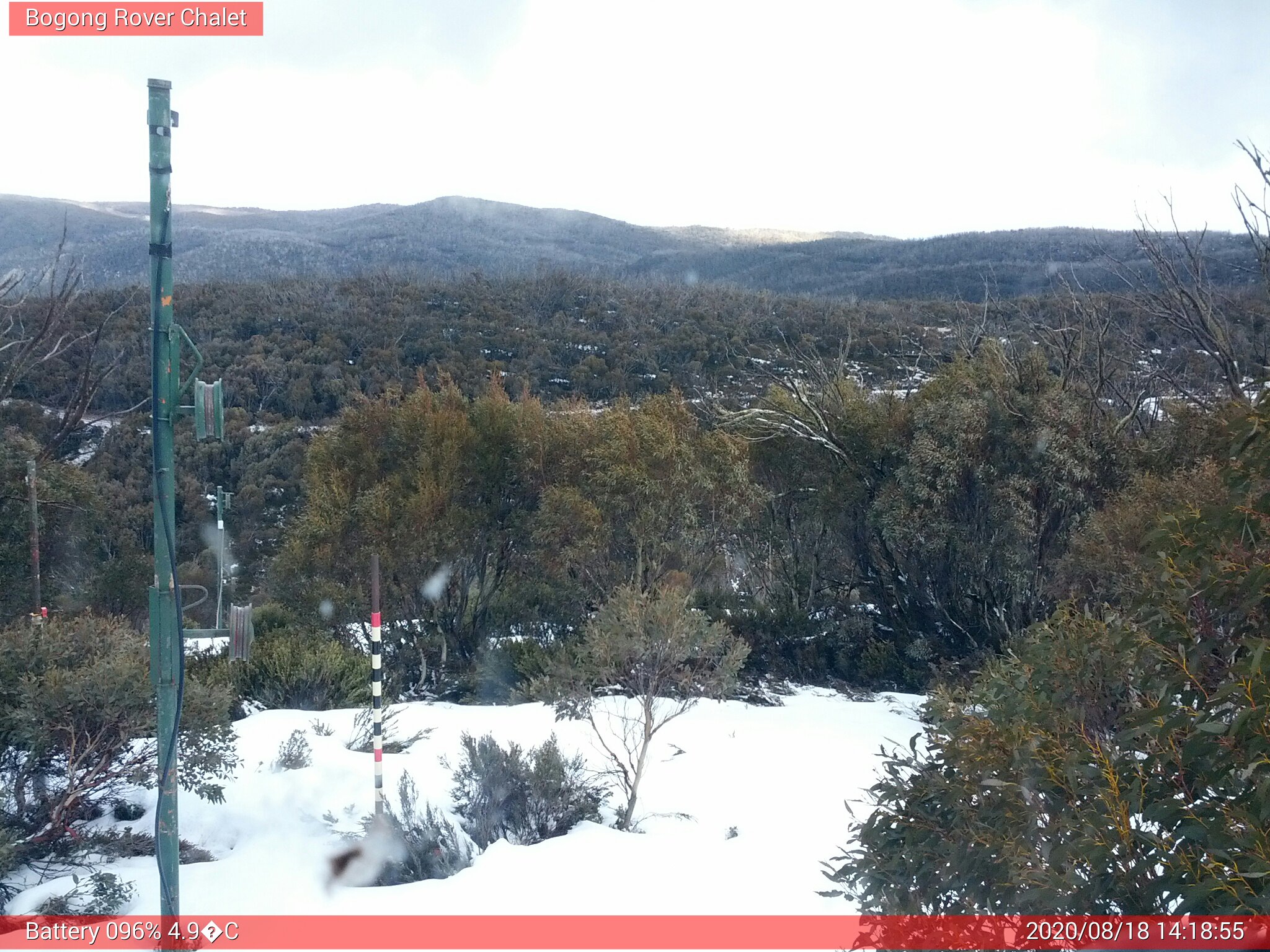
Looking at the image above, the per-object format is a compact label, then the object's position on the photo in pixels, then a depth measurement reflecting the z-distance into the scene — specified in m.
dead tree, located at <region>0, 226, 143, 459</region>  7.17
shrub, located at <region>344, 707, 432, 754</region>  7.05
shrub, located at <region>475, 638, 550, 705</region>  9.57
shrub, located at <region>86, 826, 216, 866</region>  5.12
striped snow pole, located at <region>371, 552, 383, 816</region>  5.56
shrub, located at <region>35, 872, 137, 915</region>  4.40
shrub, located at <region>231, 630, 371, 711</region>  8.51
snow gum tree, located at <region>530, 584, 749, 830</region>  6.29
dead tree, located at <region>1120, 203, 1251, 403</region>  8.44
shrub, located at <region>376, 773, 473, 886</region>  5.17
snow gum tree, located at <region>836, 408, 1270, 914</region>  2.04
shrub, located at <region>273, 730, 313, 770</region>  6.32
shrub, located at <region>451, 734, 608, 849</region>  5.76
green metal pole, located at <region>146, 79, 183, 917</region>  3.54
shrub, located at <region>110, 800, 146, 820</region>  5.66
